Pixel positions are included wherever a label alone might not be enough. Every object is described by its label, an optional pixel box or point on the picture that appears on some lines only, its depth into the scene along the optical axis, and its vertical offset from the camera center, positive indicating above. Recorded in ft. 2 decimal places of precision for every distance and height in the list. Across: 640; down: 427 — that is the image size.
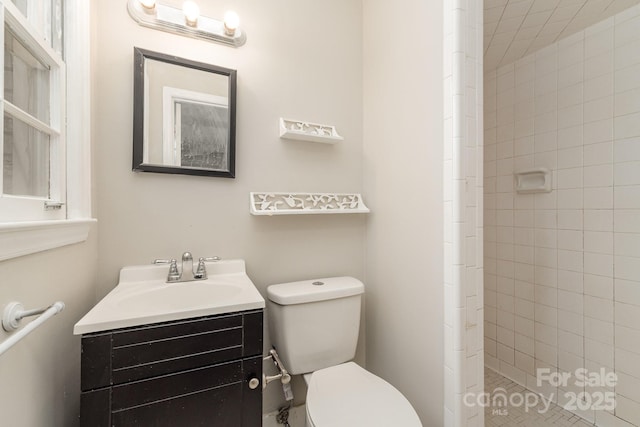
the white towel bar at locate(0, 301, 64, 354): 1.75 -0.70
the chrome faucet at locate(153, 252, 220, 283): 3.74 -0.84
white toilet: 3.19 -2.02
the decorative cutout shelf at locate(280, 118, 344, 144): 4.49 +1.40
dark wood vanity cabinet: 2.41 -1.60
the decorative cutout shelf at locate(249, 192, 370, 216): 4.33 +0.16
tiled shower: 4.51 -0.07
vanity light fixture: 3.77 +2.85
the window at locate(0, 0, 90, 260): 2.03 +0.84
